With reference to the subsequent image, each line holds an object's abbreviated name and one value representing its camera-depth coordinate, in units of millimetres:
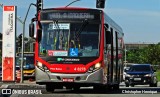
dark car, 36906
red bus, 20781
